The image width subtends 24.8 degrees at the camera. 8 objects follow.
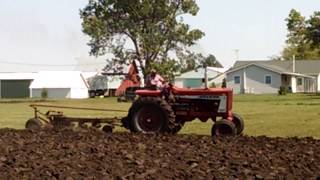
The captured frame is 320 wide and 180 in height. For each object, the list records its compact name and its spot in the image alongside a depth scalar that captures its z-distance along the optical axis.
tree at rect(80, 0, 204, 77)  69.12
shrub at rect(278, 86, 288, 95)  80.26
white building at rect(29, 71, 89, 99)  103.69
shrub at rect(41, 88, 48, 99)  94.94
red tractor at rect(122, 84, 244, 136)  18.88
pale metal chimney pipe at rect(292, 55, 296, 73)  106.33
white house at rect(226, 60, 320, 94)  98.31
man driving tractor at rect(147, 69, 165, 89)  19.80
